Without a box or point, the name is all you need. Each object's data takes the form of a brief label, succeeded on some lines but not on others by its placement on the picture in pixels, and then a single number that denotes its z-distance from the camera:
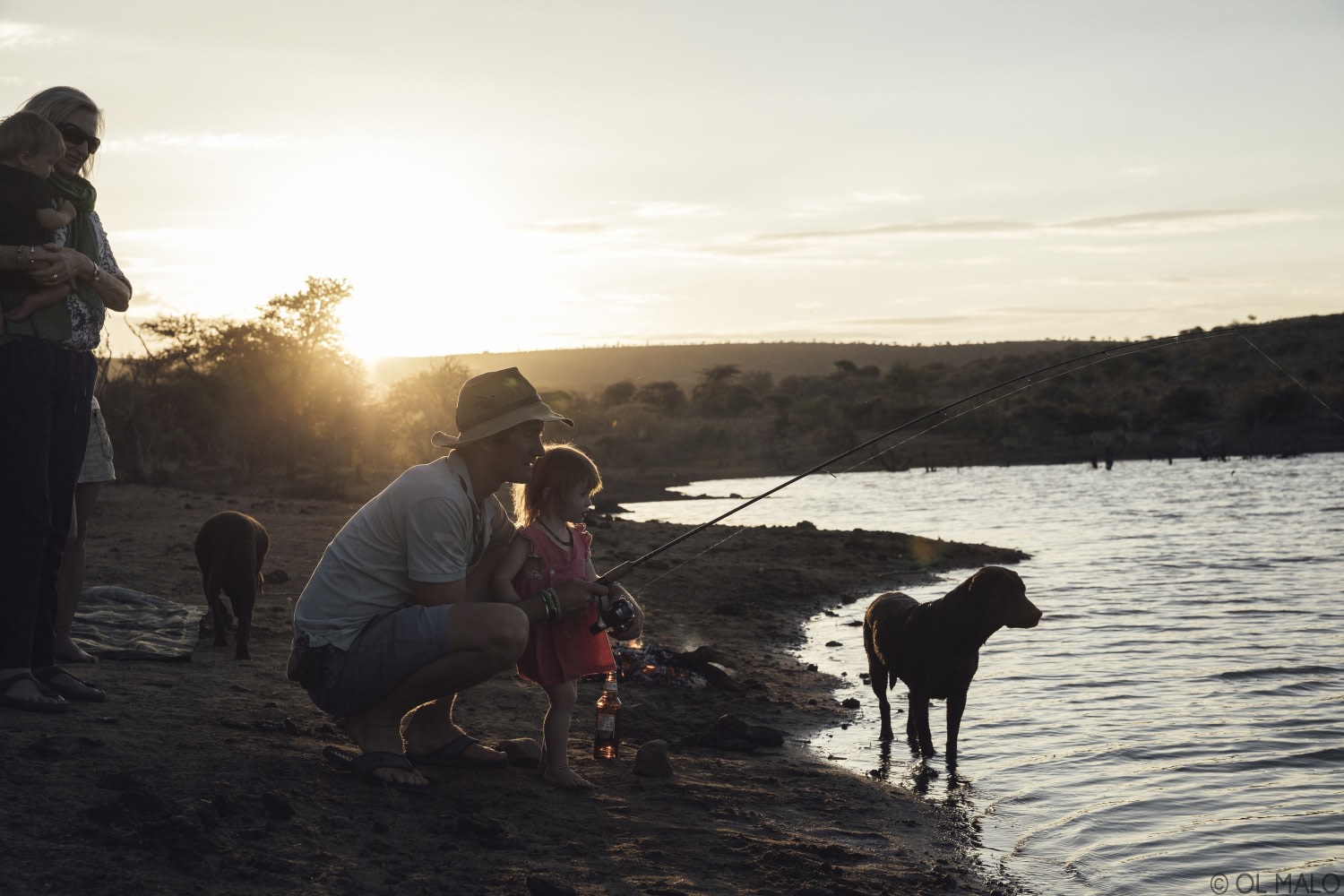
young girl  4.93
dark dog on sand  7.59
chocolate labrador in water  6.90
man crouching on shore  4.37
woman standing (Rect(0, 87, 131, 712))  4.62
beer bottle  5.69
